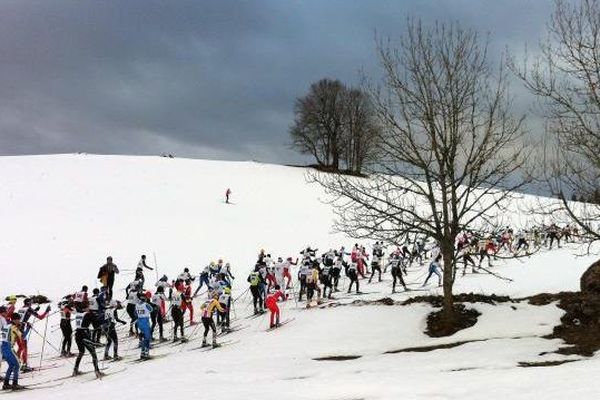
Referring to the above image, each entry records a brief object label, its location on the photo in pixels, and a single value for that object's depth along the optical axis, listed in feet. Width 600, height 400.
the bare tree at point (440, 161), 48.14
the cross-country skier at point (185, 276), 70.90
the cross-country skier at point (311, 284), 65.98
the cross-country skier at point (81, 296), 56.43
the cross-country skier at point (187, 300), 63.62
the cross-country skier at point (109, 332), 52.08
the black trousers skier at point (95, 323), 48.32
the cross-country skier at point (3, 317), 44.78
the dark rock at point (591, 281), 47.78
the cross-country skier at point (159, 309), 58.90
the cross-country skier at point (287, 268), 76.03
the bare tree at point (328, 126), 237.25
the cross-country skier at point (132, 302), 57.71
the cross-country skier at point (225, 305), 60.08
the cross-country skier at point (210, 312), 52.90
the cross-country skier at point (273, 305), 57.11
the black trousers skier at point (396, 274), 71.42
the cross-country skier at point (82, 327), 46.24
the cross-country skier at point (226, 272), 74.64
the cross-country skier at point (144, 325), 50.52
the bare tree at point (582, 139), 44.96
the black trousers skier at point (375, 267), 80.48
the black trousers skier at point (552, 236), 106.03
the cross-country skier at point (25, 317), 51.03
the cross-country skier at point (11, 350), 42.36
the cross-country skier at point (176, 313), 58.29
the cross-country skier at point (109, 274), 74.49
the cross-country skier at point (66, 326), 56.18
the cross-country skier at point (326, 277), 72.18
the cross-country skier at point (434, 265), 74.33
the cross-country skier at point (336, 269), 75.82
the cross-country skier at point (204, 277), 80.56
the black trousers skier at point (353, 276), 73.20
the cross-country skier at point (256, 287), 67.31
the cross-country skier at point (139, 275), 73.05
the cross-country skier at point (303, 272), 68.58
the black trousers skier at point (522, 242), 96.35
